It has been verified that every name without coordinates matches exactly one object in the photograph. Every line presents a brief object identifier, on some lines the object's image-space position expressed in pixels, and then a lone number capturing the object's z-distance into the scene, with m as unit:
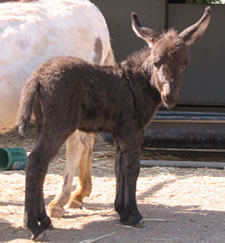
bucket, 11.83
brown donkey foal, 6.65
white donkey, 8.00
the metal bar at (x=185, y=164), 12.61
